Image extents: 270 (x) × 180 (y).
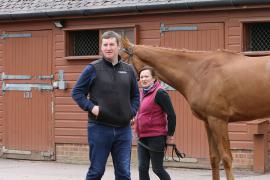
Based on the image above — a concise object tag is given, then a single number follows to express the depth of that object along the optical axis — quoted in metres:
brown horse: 9.52
